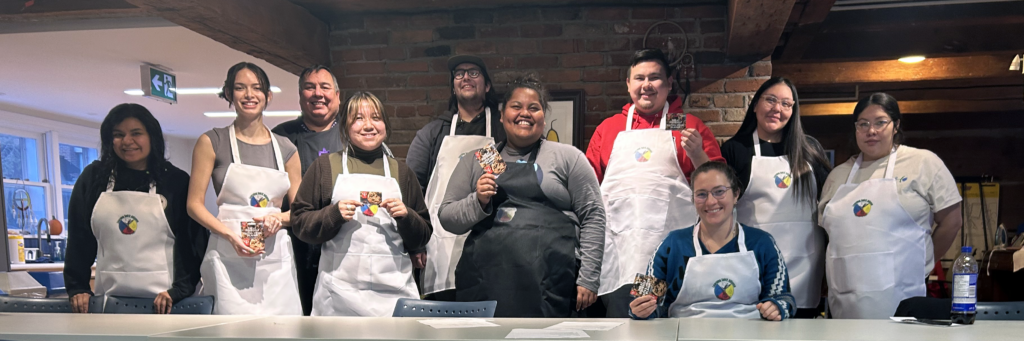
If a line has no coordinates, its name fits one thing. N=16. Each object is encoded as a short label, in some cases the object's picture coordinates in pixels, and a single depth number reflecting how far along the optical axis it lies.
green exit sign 7.50
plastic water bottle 2.31
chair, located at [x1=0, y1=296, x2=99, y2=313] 3.27
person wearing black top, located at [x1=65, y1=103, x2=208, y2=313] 3.51
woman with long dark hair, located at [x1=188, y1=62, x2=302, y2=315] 3.40
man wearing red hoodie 3.53
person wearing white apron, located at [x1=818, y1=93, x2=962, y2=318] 3.24
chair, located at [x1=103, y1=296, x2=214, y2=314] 3.40
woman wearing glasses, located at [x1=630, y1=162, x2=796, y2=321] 2.86
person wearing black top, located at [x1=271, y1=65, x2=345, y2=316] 3.82
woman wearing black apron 3.19
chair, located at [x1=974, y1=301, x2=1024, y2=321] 2.62
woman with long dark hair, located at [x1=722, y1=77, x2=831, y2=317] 3.42
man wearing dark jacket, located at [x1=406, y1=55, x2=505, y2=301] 3.69
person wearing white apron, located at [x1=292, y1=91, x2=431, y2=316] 3.30
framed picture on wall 4.48
